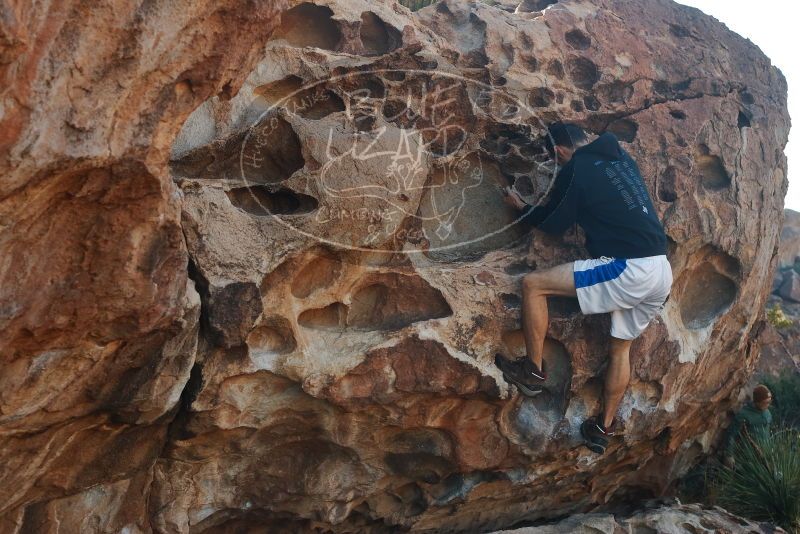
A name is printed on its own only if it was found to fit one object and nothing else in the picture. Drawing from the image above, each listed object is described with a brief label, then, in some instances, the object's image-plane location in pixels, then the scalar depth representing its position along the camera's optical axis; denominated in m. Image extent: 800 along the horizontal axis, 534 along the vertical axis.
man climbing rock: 4.85
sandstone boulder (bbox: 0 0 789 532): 3.11
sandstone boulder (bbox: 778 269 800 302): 12.44
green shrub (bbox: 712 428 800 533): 6.40
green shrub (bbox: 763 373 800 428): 8.52
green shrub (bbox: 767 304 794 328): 10.76
